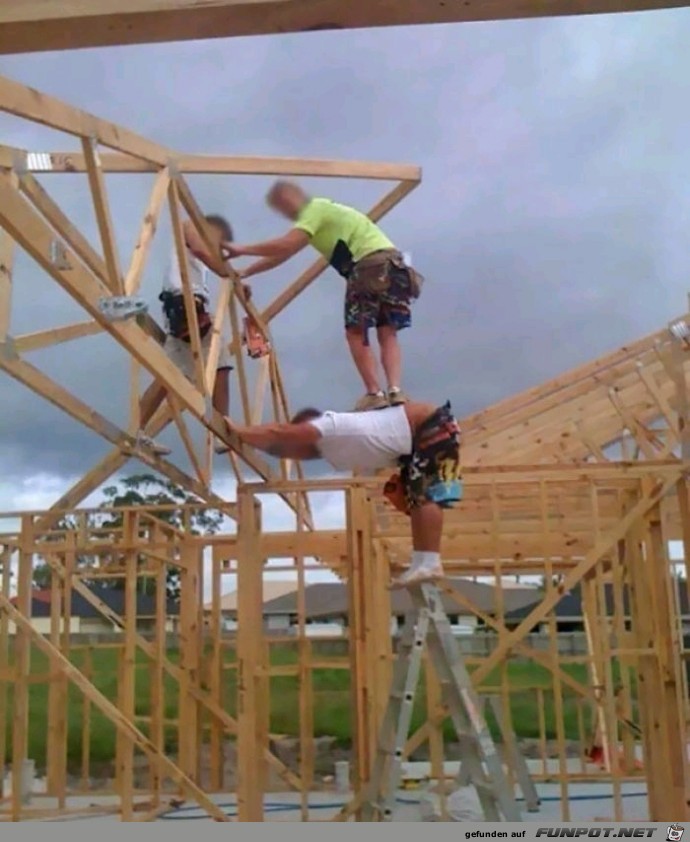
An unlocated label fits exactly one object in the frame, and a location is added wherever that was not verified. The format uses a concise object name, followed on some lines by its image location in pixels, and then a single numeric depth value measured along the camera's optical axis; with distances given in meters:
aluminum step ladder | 4.56
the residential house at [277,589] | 33.68
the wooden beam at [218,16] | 2.34
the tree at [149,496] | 28.75
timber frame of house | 4.62
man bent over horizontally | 4.66
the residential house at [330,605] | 27.98
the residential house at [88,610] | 26.27
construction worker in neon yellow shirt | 5.03
